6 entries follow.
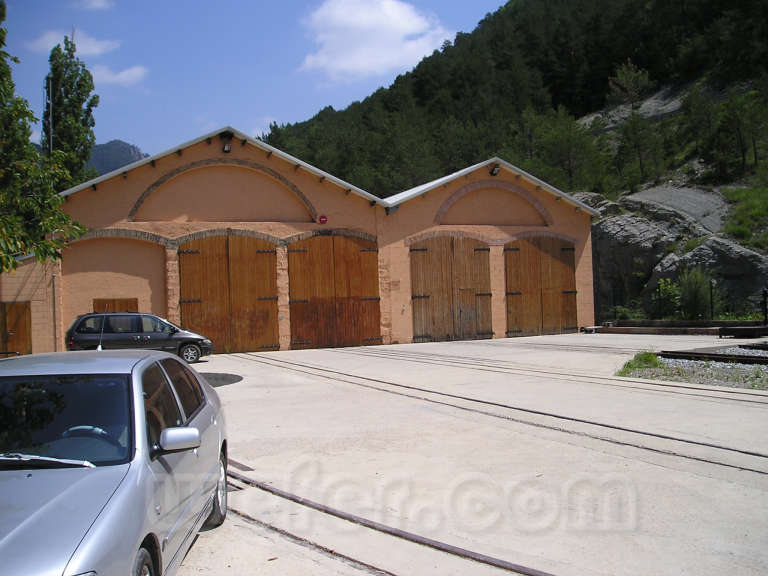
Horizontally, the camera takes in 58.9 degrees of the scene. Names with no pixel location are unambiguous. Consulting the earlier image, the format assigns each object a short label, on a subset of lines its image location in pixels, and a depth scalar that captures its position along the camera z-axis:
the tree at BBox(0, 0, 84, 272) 9.18
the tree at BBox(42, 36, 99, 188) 32.22
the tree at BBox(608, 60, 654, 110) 61.19
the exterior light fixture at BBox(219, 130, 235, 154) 21.11
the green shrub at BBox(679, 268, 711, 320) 24.02
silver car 2.87
